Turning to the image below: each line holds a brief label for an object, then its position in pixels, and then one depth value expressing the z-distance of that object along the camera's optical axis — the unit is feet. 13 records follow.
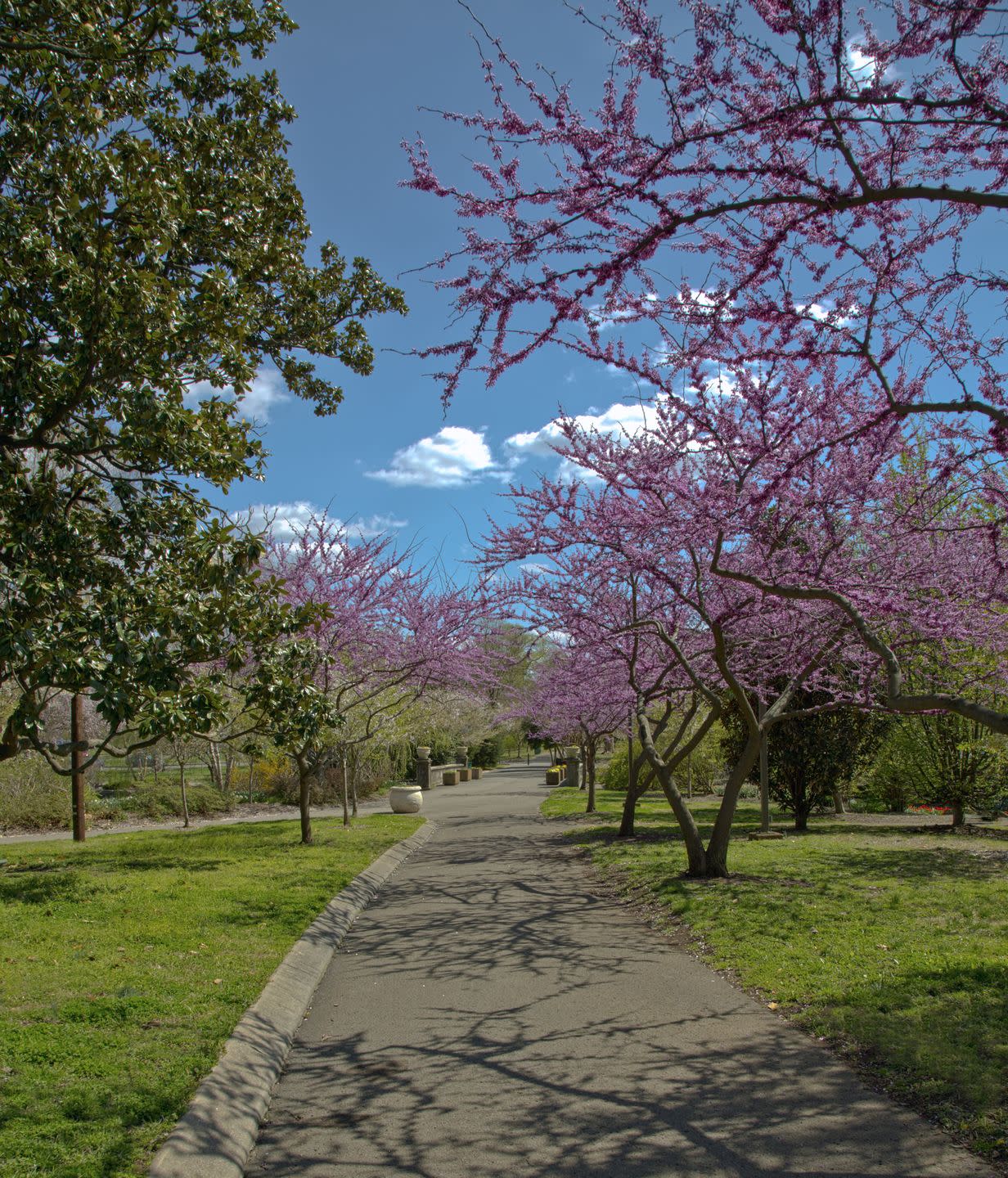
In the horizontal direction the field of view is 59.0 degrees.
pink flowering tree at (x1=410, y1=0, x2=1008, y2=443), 14.92
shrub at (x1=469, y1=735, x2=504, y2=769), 164.04
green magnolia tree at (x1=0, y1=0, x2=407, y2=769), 18.31
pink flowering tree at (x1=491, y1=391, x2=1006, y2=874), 26.61
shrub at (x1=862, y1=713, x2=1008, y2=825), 53.16
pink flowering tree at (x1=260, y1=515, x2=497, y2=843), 51.96
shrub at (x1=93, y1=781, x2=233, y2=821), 73.97
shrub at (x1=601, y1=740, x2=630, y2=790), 100.27
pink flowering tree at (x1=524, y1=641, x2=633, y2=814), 49.55
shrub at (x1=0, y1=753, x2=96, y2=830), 64.85
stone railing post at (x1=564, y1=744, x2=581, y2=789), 117.91
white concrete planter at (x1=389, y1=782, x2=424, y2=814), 75.46
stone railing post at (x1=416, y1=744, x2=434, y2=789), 109.91
